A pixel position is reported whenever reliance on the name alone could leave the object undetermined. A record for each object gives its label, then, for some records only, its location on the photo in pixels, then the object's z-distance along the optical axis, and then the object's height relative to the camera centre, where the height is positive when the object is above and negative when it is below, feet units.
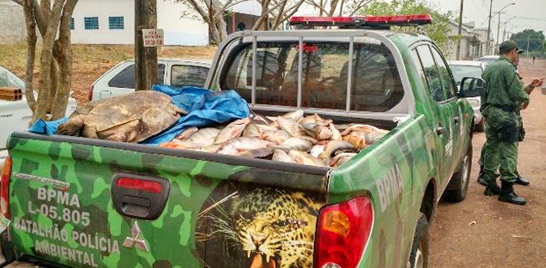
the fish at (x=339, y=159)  8.34 -1.66
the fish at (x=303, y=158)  8.16 -1.63
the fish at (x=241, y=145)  8.37 -1.50
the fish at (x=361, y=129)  10.45 -1.45
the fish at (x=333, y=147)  9.06 -1.62
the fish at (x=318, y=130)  10.18 -1.48
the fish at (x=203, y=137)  9.26 -1.52
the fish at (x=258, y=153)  7.97 -1.52
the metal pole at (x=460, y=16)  120.95 +10.45
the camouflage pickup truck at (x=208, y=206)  6.22 -2.03
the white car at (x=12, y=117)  15.60 -2.10
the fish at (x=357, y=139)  9.75 -1.56
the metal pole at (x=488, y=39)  179.28 +7.72
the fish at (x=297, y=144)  9.33 -1.60
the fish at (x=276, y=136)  9.62 -1.52
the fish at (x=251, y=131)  9.72 -1.43
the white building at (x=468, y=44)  181.23 +6.80
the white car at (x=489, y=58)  73.60 +0.40
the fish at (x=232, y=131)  9.35 -1.40
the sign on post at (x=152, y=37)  17.62 +0.58
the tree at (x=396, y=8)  70.18 +7.02
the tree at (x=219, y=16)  31.43 +2.59
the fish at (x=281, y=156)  7.95 -1.56
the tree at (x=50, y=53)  15.46 -0.06
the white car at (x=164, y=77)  26.17 -1.18
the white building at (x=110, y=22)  92.43 +5.78
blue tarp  9.55 -1.10
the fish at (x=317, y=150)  9.23 -1.69
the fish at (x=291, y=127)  10.46 -1.44
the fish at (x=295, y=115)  11.61 -1.34
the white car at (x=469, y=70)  34.95 -0.66
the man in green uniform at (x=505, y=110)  17.78 -1.75
